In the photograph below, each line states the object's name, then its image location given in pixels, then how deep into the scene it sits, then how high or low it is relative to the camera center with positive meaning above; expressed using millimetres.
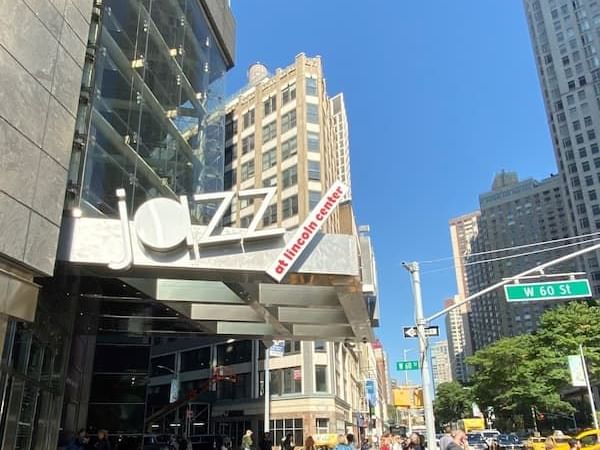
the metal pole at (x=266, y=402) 38444 +1838
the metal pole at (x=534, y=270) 12731 +3573
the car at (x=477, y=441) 37775 -1203
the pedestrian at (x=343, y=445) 12083 -393
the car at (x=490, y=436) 37238 -905
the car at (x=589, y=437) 20152 -581
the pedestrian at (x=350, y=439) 12753 -274
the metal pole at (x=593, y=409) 37353 +852
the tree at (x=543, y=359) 49594 +6075
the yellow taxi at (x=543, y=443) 20730 -903
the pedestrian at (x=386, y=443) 16750 -504
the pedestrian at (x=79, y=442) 12906 -231
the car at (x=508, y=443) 37750 -1320
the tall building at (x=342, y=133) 106688 +57815
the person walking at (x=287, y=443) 23062 -604
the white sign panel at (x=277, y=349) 31641 +4477
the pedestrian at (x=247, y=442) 21344 -489
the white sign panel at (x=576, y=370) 32072 +2929
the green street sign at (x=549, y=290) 13898 +3256
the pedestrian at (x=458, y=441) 9147 -270
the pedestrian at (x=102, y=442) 14852 -275
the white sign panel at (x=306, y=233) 10633 +3718
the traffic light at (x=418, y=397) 17938 +903
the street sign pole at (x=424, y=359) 14828 +1823
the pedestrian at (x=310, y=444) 19244 -553
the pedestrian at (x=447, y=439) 9786 -249
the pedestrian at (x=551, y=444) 20981 -807
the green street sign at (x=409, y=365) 19781 +2116
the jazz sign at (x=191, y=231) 10109 +3638
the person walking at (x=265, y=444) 21016 -576
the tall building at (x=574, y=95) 118938 +73843
